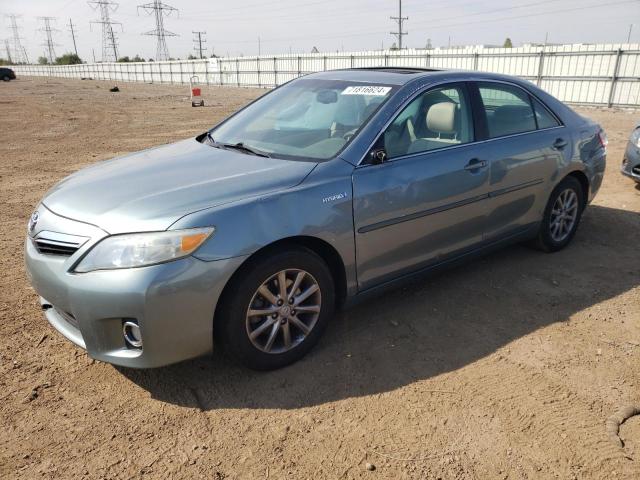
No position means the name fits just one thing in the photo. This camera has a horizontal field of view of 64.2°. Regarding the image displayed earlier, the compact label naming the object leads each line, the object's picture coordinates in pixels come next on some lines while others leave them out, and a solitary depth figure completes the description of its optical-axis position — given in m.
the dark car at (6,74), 54.97
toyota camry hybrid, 2.53
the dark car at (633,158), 6.44
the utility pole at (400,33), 56.28
